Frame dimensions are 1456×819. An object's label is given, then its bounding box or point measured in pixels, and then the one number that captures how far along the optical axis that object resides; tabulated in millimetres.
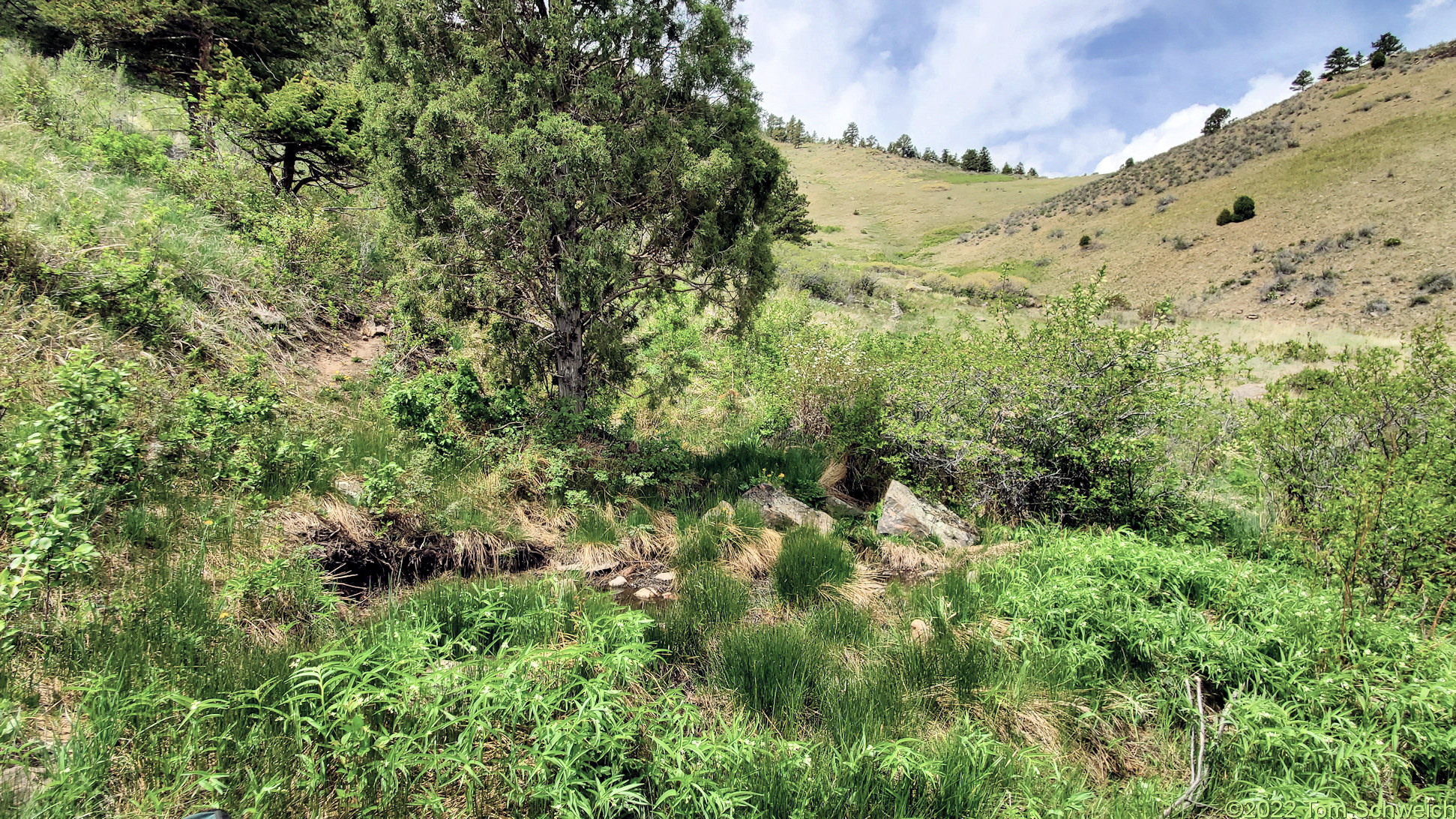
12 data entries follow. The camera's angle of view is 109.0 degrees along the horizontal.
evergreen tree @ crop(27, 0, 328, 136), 8703
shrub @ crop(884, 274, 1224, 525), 4934
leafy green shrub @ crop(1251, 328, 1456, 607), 3264
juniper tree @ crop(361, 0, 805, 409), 4449
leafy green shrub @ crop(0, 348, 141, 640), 2156
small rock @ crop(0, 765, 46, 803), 1636
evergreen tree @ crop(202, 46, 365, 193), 7723
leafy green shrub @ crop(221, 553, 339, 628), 2887
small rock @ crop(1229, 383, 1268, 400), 10367
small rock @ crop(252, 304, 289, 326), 5910
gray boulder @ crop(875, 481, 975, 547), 4898
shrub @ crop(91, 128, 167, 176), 6820
